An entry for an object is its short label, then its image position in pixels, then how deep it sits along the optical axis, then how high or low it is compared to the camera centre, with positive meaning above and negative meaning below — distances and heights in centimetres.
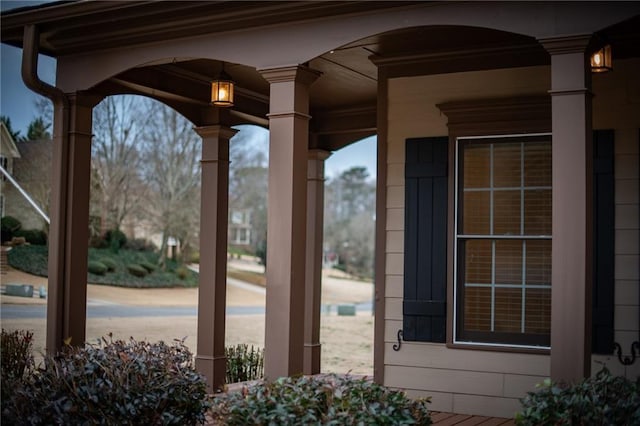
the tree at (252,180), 4122 +404
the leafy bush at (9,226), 2626 +79
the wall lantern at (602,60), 573 +150
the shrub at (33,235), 2689 +51
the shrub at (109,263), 3062 -46
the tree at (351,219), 4684 +237
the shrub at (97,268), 2990 -64
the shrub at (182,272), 3316 -82
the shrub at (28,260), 2600 -34
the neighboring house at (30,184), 2652 +231
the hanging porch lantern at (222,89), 755 +161
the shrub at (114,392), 498 -93
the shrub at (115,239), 3181 +54
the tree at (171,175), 3419 +351
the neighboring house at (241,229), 4269 +141
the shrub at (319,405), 428 -86
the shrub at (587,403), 408 -77
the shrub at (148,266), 3209 -57
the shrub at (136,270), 3120 -73
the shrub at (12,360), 536 -98
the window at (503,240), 642 +16
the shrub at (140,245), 3284 +32
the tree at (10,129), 2710 +424
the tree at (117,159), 3209 +396
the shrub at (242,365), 955 -140
